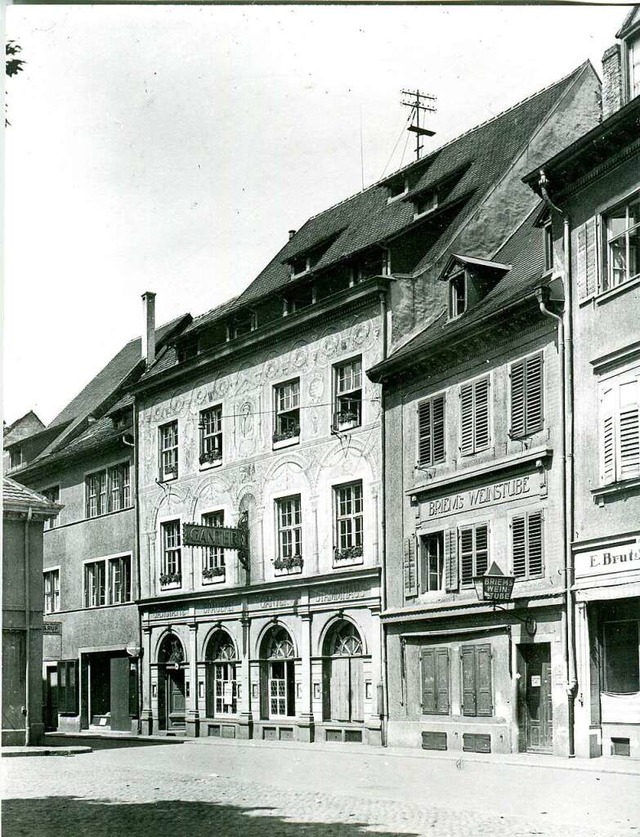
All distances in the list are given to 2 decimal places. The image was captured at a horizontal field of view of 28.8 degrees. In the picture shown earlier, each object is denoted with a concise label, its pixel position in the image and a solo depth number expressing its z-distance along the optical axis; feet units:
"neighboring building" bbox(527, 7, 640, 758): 56.39
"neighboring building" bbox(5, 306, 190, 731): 70.18
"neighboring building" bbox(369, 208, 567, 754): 63.41
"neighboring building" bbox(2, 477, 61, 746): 66.85
